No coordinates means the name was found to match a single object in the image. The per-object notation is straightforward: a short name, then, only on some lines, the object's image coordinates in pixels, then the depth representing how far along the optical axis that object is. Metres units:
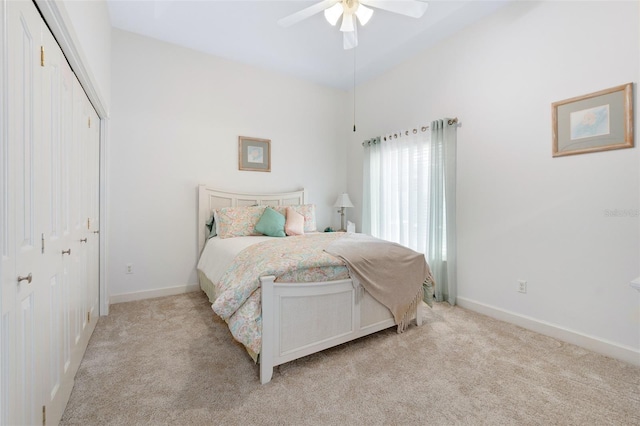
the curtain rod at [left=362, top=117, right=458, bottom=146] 3.02
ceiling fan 2.10
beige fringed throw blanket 2.14
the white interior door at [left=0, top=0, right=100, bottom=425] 0.93
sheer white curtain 3.06
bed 1.72
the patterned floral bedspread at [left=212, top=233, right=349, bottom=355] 1.71
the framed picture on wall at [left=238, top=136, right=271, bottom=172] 3.76
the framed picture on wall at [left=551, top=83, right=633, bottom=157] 1.98
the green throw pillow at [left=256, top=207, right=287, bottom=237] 3.23
